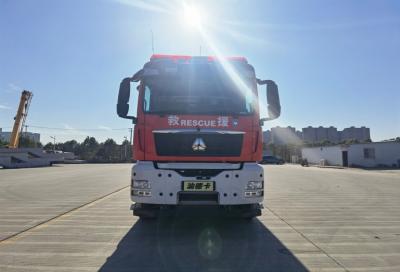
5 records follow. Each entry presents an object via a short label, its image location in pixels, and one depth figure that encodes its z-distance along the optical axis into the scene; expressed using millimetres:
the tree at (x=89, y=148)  91956
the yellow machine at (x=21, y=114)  47375
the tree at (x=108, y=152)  85875
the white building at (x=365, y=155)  42281
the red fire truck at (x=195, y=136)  5914
